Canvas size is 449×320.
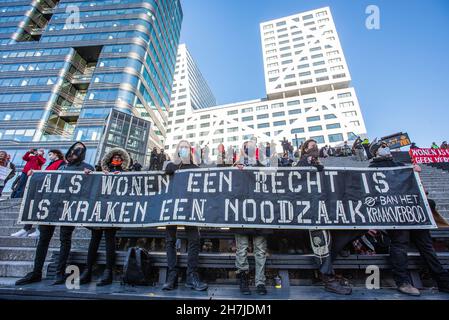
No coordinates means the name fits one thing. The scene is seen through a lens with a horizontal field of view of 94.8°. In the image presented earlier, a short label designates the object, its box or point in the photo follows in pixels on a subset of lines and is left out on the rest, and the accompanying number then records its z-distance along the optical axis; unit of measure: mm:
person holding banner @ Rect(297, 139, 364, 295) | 2859
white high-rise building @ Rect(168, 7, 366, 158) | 56781
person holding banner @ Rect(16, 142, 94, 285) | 3081
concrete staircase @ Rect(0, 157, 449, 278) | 3490
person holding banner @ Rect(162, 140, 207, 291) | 2971
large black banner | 3254
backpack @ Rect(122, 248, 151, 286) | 3057
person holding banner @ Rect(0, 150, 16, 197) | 6000
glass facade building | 29703
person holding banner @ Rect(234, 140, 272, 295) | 2879
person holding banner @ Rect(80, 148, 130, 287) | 3177
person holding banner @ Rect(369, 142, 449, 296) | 2801
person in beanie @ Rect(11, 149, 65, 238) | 4457
